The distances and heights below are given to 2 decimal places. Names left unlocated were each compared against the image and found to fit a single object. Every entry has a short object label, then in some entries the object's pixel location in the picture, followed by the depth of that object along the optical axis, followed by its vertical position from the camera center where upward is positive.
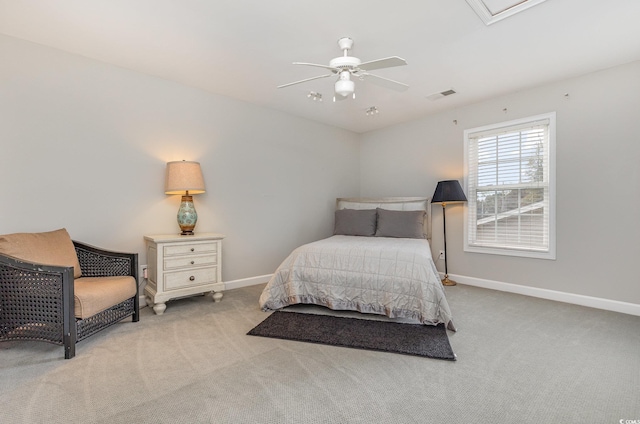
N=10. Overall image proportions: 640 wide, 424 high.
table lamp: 3.27 +0.25
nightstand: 3.02 -0.62
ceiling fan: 2.28 +1.13
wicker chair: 2.14 -0.70
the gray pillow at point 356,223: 4.22 -0.21
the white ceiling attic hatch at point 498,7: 2.13 +1.46
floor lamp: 4.10 +0.20
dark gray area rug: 2.28 -1.06
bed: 2.72 -0.70
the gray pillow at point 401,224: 3.97 -0.21
